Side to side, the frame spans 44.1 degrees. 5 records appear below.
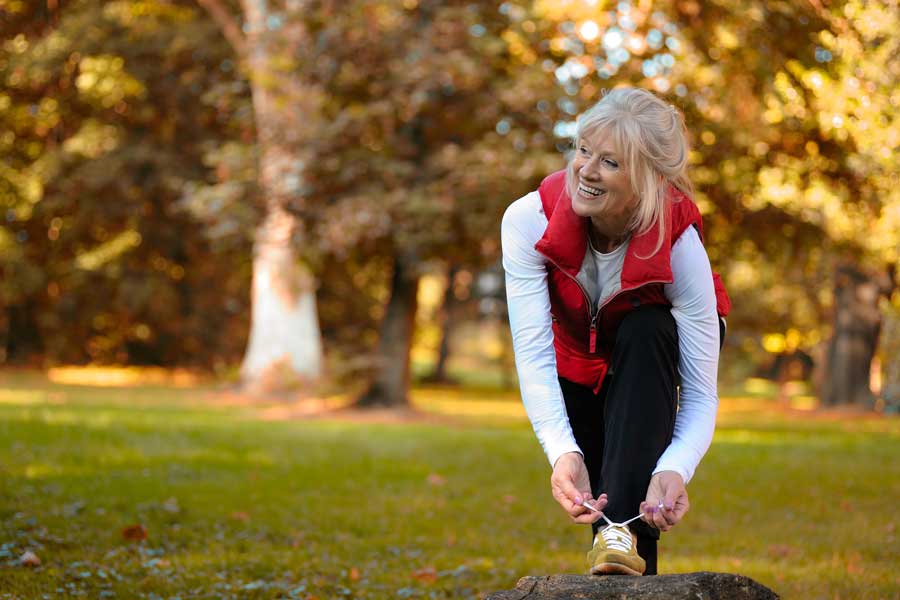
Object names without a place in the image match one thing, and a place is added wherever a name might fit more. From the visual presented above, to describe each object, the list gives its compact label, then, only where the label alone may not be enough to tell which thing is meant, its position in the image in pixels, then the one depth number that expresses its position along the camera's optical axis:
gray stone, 2.96
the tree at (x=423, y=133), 14.58
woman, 3.19
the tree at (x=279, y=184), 15.80
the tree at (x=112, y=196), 22.75
